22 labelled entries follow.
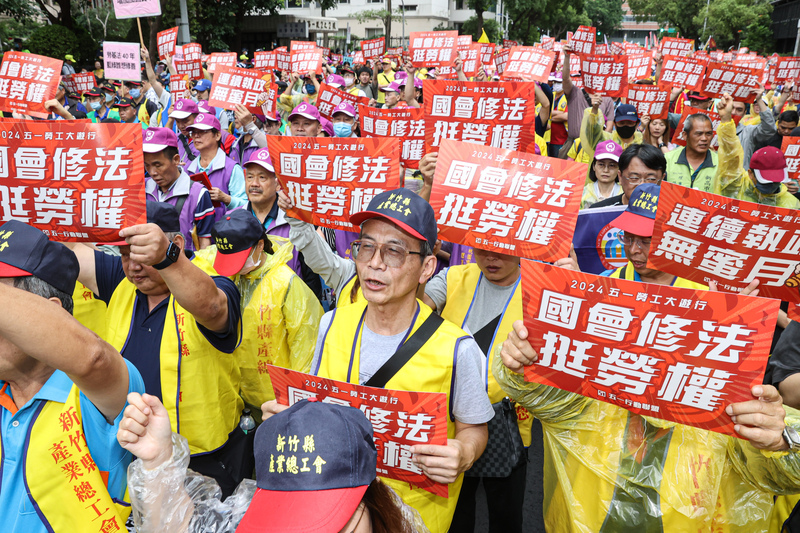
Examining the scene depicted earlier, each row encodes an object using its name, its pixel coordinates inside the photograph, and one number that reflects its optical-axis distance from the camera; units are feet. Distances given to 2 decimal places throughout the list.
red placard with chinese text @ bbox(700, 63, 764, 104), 24.91
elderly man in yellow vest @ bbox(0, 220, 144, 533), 5.62
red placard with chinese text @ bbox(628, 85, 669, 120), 24.76
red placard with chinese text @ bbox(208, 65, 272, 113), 23.73
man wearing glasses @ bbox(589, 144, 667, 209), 14.55
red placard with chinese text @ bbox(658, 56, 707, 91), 28.37
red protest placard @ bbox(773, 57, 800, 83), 36.29
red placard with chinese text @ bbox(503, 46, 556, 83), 26.89
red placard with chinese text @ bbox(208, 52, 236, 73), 33.40
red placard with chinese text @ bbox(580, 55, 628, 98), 26.50
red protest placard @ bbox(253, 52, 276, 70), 42.39
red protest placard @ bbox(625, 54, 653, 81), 33.88
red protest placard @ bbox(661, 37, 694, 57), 40.57
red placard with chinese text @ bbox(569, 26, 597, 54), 31.76
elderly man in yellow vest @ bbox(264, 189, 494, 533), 7.12
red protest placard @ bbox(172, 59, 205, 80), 37.88
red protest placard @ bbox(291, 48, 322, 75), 38.09
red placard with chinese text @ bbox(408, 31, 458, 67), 29.81
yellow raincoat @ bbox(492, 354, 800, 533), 6.73
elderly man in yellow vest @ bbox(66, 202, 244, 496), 8.78
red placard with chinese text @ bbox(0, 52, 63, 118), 20.26
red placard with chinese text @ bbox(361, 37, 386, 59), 51.85
